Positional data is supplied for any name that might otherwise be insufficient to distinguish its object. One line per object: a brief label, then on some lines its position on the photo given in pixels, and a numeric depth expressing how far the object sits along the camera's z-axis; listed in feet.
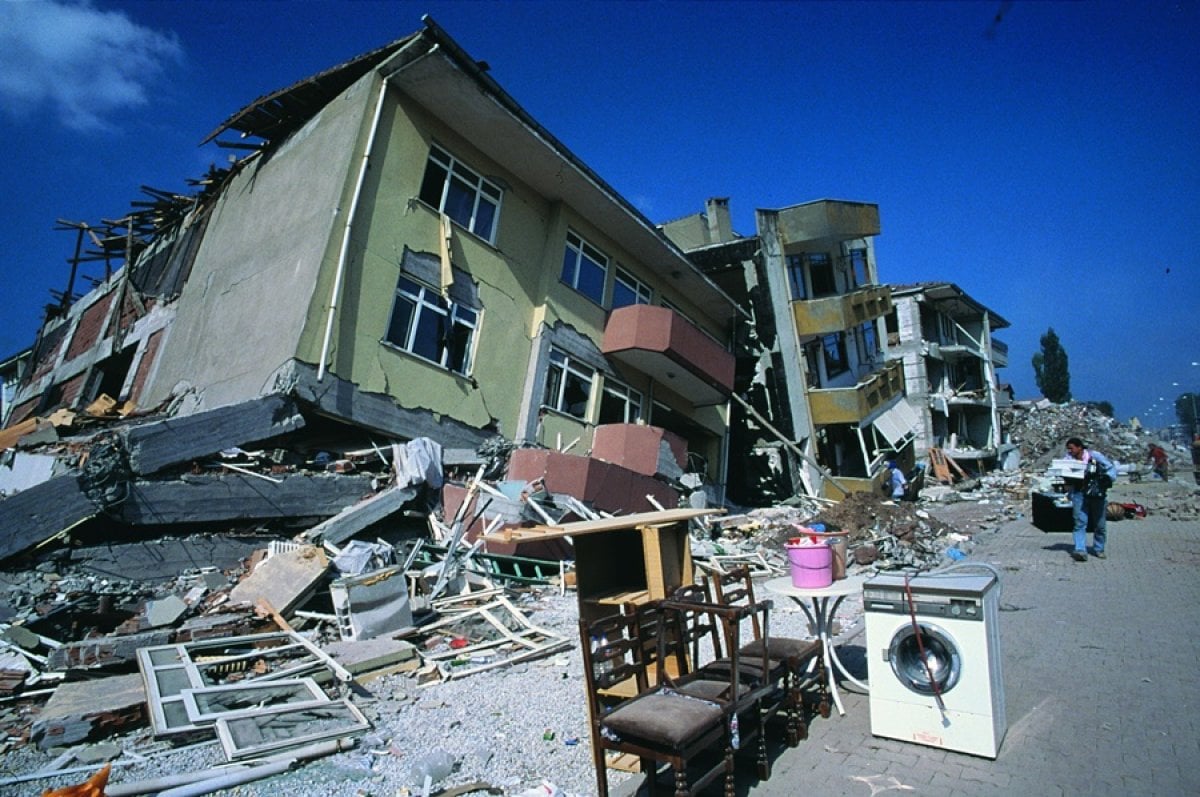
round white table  15.29
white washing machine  12.37
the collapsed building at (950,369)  112.37
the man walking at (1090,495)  31.45
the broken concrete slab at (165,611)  21.44
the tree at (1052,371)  203.18
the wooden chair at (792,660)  13.85
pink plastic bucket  15.76
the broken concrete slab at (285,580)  23.40
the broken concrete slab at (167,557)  24.90
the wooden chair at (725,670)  12.09
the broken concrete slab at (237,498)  26.50
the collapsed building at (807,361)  70.95
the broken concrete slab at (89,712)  14.23
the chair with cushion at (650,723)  10.11
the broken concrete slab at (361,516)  29.53
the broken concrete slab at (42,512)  23.11
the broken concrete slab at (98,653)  18.21
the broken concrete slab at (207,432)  26.68
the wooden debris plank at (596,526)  15.10
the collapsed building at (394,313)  33.22
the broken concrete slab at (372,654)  19.10
